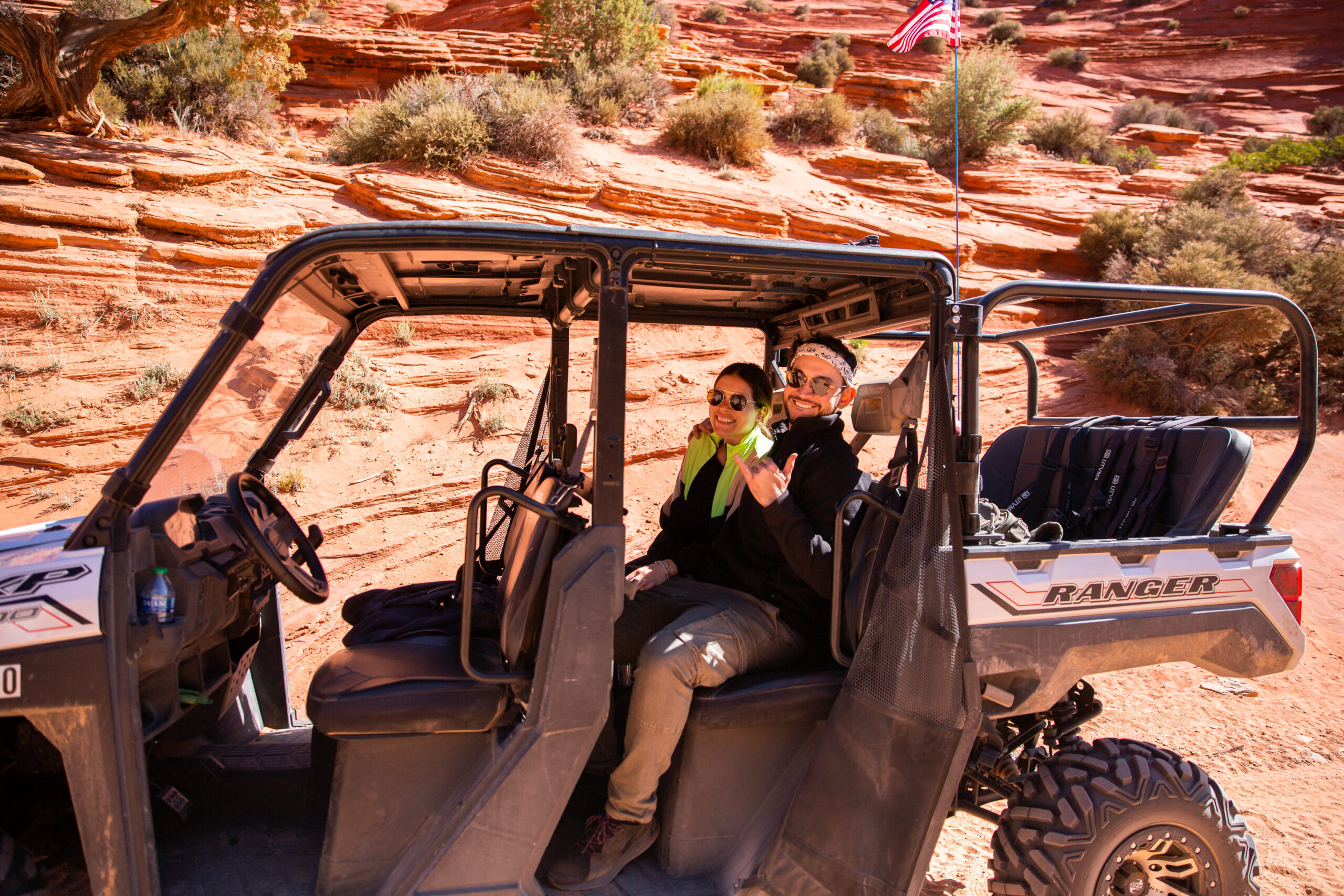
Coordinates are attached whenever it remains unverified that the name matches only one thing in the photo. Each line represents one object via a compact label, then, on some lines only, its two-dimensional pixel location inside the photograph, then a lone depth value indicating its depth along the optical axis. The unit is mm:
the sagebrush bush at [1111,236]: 13453
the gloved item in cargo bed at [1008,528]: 2350
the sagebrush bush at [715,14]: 27047
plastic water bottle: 1937
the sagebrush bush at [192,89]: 12734
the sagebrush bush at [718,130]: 14672
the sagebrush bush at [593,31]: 17094
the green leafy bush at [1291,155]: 18469
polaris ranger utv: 1939
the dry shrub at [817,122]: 17016
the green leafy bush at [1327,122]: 22344
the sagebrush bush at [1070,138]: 19172
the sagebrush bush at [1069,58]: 28344
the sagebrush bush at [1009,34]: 29797
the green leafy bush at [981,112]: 16922
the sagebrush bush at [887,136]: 17188
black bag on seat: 2535
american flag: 5582
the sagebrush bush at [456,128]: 11820
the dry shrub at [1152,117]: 23188
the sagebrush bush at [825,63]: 22422
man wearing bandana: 2285
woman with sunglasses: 2965
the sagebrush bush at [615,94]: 15453
